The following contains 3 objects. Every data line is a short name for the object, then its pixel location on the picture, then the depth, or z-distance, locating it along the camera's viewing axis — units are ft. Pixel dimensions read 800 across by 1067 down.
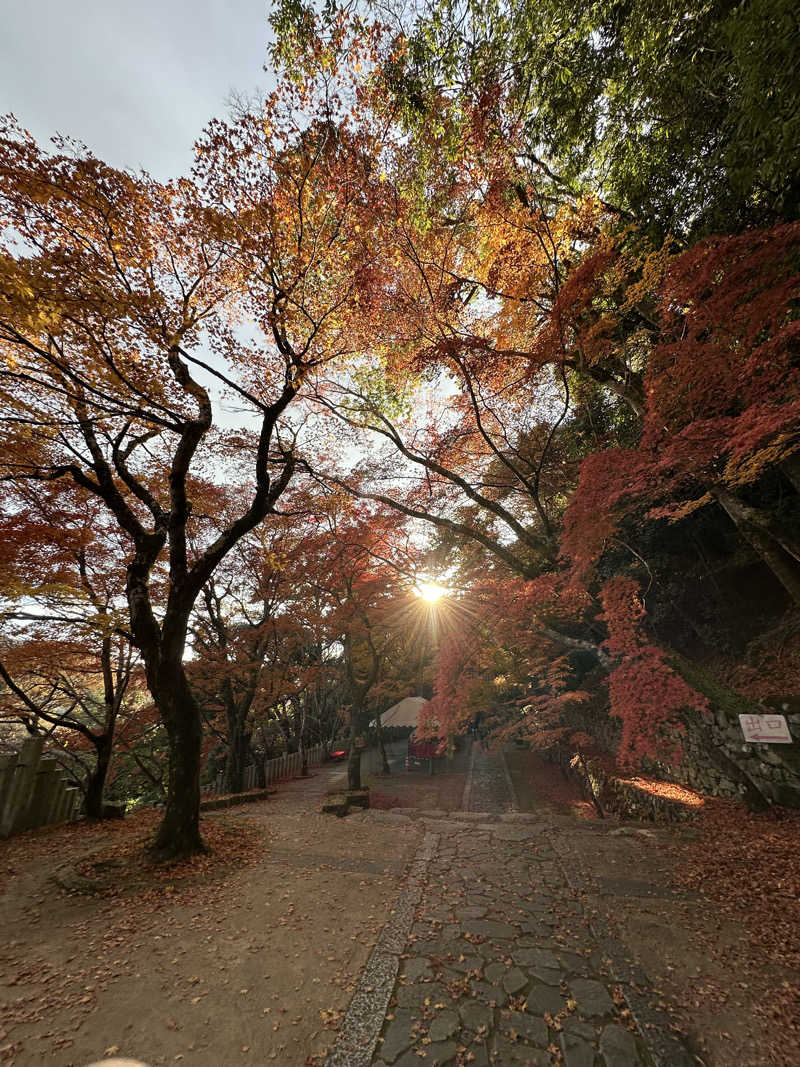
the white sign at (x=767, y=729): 21.42
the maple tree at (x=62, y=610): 27.20
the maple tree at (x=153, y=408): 19.80
